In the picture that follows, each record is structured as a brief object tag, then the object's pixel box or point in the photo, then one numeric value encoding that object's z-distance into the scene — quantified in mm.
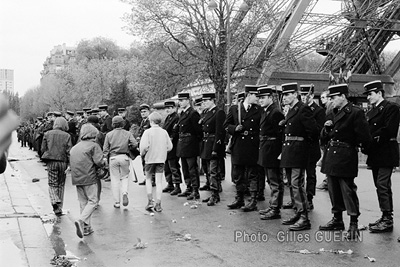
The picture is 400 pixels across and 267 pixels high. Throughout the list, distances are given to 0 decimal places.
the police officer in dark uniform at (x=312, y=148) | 9180
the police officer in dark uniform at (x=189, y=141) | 10719
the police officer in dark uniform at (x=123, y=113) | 14130
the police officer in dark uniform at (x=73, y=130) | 16997
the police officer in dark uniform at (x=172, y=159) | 11549
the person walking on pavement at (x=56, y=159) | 9492
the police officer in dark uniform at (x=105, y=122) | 13981
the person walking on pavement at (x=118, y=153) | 9734
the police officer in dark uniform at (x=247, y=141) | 9164
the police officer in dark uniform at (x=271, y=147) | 8492
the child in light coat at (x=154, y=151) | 9562
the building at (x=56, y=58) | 153000
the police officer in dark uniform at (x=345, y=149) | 6980
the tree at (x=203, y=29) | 21266
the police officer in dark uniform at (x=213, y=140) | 9914
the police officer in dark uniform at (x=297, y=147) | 7691
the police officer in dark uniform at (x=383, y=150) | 7297
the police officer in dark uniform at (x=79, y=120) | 16173
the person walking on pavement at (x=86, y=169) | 7887
